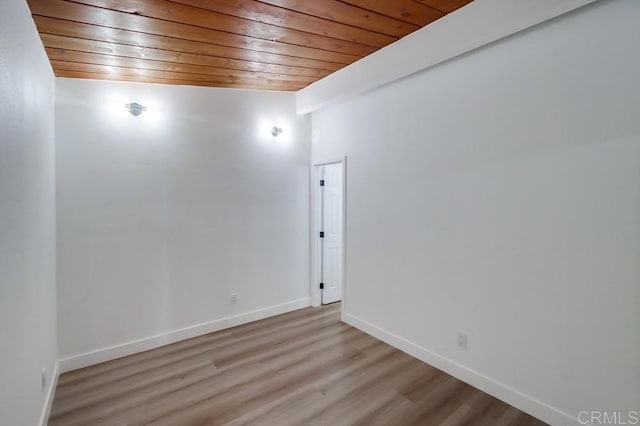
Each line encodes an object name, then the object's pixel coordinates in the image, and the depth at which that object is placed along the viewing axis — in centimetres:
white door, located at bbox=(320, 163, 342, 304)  447
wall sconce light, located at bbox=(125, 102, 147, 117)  313
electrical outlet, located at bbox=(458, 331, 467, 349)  266
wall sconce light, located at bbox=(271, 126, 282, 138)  403
